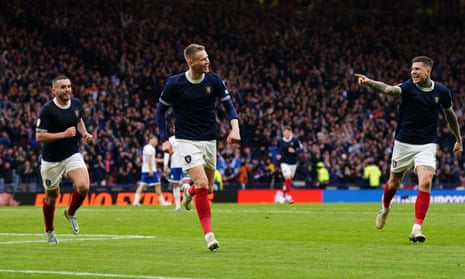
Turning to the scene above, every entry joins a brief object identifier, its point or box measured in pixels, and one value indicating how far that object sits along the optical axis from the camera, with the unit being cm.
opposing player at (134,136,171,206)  3284
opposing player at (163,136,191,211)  2854
